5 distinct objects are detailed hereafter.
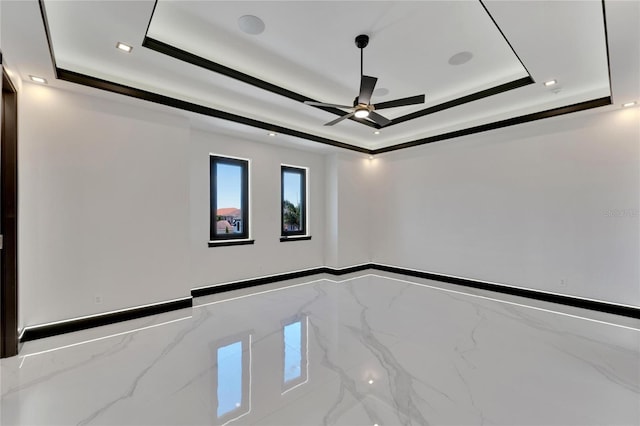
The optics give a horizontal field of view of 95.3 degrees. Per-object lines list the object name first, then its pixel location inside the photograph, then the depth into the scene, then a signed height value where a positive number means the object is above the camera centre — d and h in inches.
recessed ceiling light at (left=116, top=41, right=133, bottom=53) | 104.3 +60.1
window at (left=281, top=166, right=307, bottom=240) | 227.6 +8.7
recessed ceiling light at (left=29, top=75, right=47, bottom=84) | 112.4 +52.5
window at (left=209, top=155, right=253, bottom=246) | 189.3 +7.8
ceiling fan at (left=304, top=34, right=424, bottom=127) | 107.7 +44.9
